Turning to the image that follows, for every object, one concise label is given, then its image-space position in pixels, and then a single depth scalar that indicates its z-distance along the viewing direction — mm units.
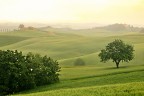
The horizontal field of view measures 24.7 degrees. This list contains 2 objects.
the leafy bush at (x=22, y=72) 58406
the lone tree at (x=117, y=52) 83688
